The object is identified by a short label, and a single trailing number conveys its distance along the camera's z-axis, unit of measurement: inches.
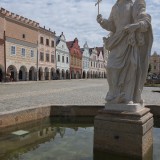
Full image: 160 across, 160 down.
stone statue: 187.8
